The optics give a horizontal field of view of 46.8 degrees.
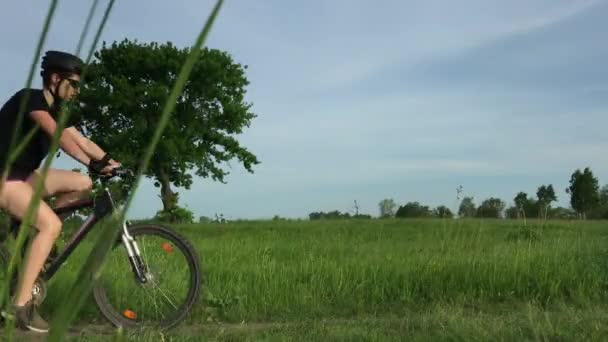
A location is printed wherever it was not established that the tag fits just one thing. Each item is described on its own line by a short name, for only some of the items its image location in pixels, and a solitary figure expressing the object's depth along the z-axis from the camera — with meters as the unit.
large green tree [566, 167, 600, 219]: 86.15
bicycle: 5.62
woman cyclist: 4.77
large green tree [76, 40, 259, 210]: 33.16
